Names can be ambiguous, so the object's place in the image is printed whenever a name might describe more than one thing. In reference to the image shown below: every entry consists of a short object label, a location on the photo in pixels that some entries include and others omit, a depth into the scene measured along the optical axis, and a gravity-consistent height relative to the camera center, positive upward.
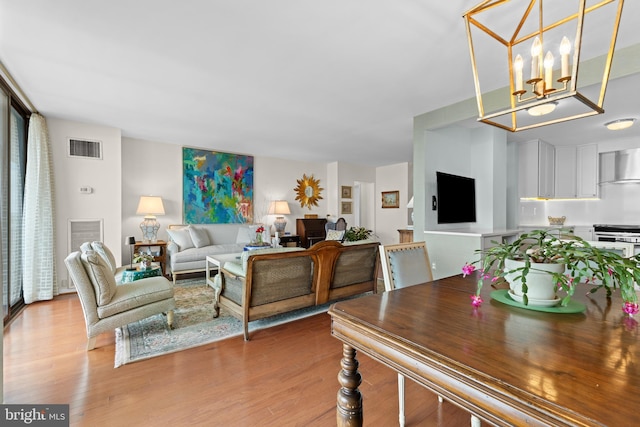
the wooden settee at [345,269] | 3.12 -0.67
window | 3.02 +0.31
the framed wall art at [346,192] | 7.70 +0.57
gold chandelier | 1.27 +1.31
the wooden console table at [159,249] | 4.66 -0.58
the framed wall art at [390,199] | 7.74 +0.38
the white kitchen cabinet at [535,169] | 5.02 +0.78
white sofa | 4.73 -0.54
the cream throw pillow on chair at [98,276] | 2.34 -0.51
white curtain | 3.51 -0.07
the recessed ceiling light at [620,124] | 3.90 +1.22
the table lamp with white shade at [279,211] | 6.54 +0.05
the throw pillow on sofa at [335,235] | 5.83 -0.45
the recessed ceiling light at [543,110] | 2.78 +1.01
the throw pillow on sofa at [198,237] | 5.20 -0.43
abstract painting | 5.62 +0.55
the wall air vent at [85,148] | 4.14 +0.98
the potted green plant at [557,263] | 1.05 -0.21
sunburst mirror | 7.27 +0.58
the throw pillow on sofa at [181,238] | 5.05 -0.43
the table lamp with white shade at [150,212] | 4.84 +0.03
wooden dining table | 0.64 -0.41
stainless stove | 4.68 -0.37
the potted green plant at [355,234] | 6.47 -0.50
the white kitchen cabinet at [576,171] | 5.19 +0.75
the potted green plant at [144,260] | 3.38 -0.57
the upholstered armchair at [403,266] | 1.92 -0.37
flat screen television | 4.02 +0.21
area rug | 2.46 -1.16
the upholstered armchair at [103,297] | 2.34 -0.73
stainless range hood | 4.82 +0.79
